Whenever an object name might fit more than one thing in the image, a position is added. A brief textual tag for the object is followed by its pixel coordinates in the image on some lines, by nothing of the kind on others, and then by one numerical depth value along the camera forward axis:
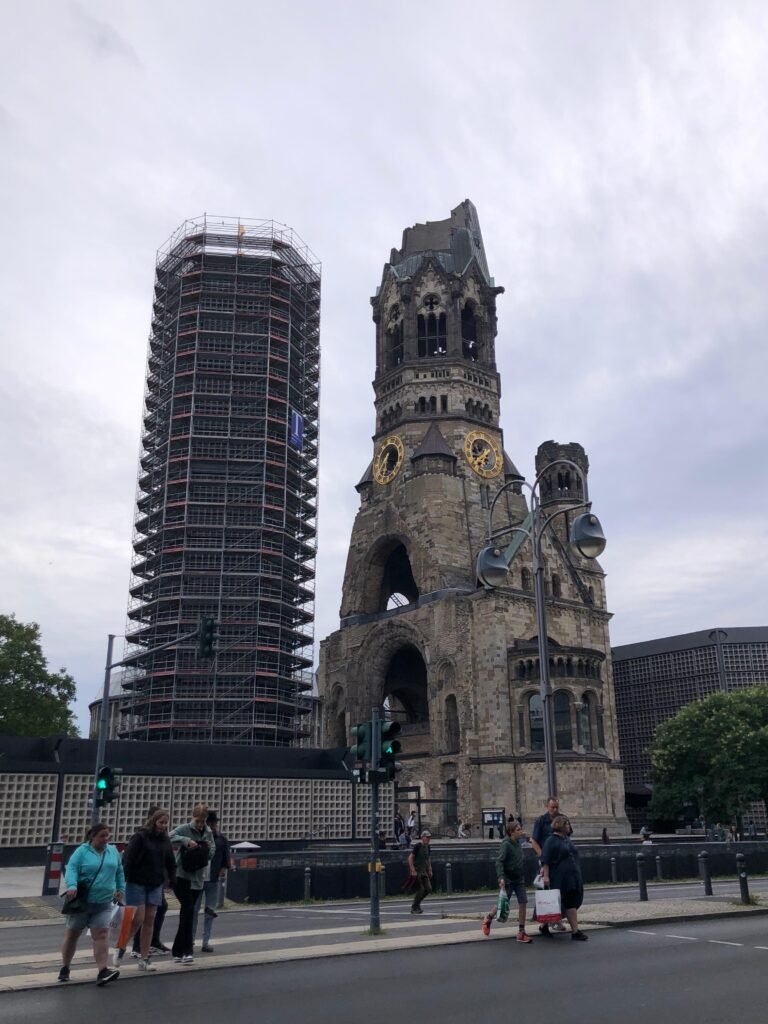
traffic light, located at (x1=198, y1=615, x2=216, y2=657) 26.25
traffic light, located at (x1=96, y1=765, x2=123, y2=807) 24.97
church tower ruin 54.84
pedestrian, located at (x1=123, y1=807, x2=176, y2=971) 11.52
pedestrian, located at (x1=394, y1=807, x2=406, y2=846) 40.80
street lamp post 18.73
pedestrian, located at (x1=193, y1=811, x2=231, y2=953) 13.18
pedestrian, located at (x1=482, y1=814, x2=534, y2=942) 14.46
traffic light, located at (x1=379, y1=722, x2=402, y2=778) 15.28
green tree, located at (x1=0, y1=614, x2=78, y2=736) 51.00
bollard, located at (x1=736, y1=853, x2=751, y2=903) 17.70
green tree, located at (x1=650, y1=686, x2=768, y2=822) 54.81
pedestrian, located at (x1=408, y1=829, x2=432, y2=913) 18.38
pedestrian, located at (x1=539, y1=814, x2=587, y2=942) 13.70
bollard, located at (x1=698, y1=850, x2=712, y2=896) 20.67
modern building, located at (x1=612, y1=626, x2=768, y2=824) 73.94
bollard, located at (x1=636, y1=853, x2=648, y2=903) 19.14
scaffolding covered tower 60.00
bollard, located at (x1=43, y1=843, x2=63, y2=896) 22.92
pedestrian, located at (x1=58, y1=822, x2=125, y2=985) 10.62
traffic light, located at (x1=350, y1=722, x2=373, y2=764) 15.43
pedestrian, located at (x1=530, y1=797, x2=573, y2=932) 14.22
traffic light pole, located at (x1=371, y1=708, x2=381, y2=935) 14.55
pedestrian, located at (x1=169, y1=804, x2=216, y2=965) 11.90
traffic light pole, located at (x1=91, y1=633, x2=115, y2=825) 28.56
